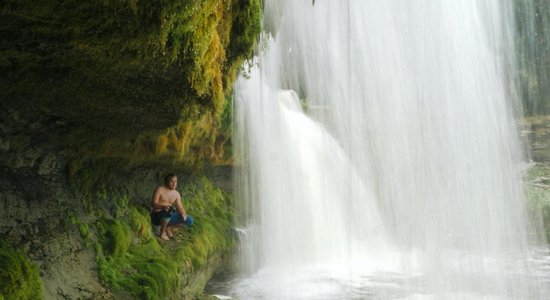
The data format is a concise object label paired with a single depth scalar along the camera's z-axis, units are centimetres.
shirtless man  752
